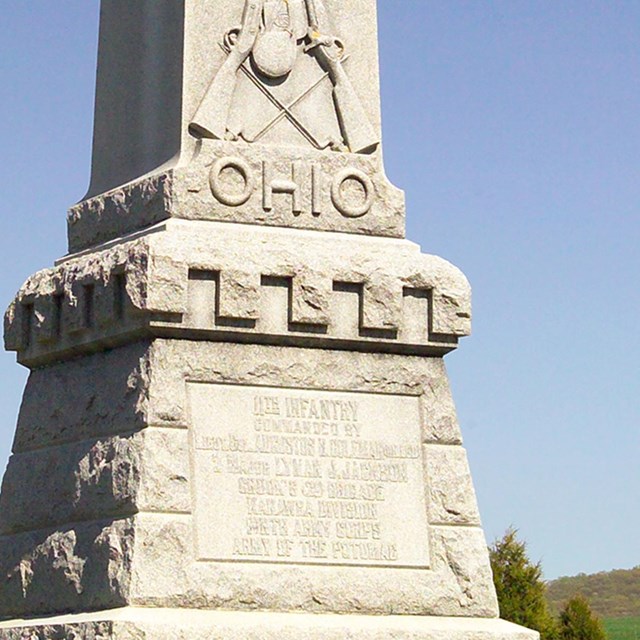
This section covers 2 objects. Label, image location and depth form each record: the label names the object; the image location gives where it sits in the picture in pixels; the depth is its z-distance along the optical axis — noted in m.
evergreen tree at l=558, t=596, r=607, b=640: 23.78
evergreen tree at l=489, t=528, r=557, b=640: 22.44
